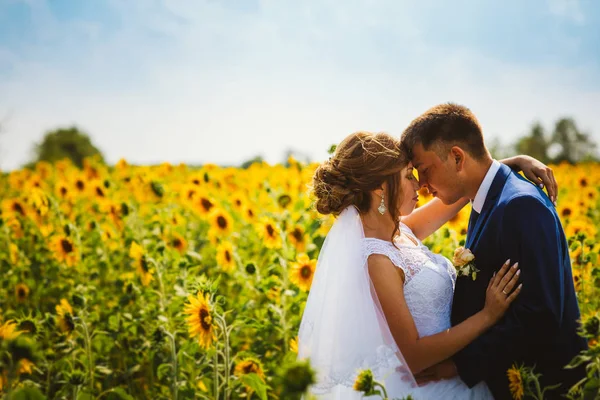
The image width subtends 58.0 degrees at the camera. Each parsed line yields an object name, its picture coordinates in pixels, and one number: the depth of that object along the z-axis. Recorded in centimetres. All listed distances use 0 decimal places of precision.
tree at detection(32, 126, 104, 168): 4245
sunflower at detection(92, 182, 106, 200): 591
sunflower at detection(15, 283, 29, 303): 454
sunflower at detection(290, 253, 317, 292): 349
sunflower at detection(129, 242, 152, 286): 371
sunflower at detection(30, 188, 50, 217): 511
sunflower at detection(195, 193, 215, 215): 555
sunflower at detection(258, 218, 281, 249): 432
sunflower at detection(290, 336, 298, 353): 295
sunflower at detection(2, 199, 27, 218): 606
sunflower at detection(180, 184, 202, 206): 580
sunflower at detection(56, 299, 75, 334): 316
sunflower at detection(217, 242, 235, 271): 426
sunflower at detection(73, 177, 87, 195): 653
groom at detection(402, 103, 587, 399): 226
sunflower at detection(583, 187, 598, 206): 671
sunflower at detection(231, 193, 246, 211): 599
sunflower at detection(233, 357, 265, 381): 295
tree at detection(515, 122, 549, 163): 3768
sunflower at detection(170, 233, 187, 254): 470
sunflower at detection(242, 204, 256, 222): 550
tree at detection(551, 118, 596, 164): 4359
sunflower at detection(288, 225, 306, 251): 436
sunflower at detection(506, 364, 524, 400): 210
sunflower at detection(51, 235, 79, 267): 453
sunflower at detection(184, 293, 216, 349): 268
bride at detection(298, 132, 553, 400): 237
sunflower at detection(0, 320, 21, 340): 238
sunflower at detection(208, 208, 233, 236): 504
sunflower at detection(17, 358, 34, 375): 247
